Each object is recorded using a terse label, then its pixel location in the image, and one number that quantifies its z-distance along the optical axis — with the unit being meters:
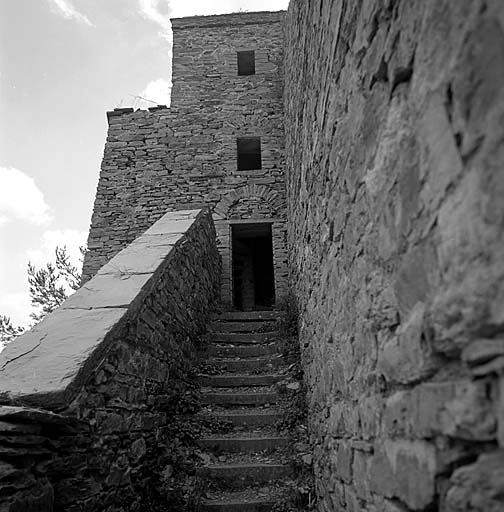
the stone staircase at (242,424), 2.74
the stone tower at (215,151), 7.09
